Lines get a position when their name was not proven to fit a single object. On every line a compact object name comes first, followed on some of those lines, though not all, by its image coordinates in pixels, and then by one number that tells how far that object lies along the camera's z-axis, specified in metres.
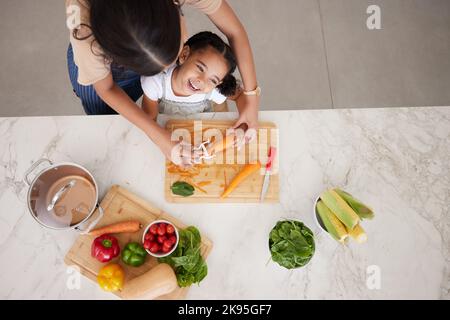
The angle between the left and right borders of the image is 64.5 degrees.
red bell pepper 0.99
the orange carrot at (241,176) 1.09
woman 0.72
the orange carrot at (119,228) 1.03
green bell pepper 1.00
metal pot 0.97
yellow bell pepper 0.97
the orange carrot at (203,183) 1.11
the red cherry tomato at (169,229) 1.00
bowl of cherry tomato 0.98
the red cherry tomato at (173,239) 0.99
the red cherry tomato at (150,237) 0.99
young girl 1.06
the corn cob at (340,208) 1.00
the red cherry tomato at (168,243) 0.98
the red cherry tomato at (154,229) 1.00
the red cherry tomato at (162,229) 0.99
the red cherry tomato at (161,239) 0.99
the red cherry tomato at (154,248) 0.98
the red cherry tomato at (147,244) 0.98
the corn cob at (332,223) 1.00
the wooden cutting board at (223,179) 1.10
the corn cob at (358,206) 1.01
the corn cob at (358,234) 1.00
